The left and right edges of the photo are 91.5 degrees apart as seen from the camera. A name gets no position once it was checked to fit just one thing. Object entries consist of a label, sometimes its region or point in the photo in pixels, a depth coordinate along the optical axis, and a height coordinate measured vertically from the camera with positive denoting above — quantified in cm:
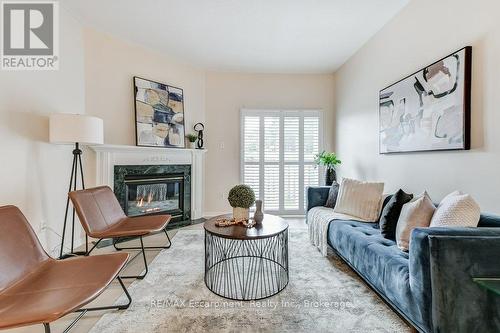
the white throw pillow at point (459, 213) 154 -31
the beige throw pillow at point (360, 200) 264 -39
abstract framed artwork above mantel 362 +82
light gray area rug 160 -104
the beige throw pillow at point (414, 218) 180 -39
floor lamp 236 +37
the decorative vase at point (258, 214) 230 -46
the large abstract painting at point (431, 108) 190 +54
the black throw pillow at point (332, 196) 323 -40
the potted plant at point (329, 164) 403 +3
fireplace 341 -36
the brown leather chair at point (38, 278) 117 -67
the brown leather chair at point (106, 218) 223 -54
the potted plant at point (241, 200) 231 -32
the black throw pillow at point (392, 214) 207 -42
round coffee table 198 -101
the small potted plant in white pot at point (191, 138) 417 +48
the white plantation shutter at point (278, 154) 460 +23
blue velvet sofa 125 -60
